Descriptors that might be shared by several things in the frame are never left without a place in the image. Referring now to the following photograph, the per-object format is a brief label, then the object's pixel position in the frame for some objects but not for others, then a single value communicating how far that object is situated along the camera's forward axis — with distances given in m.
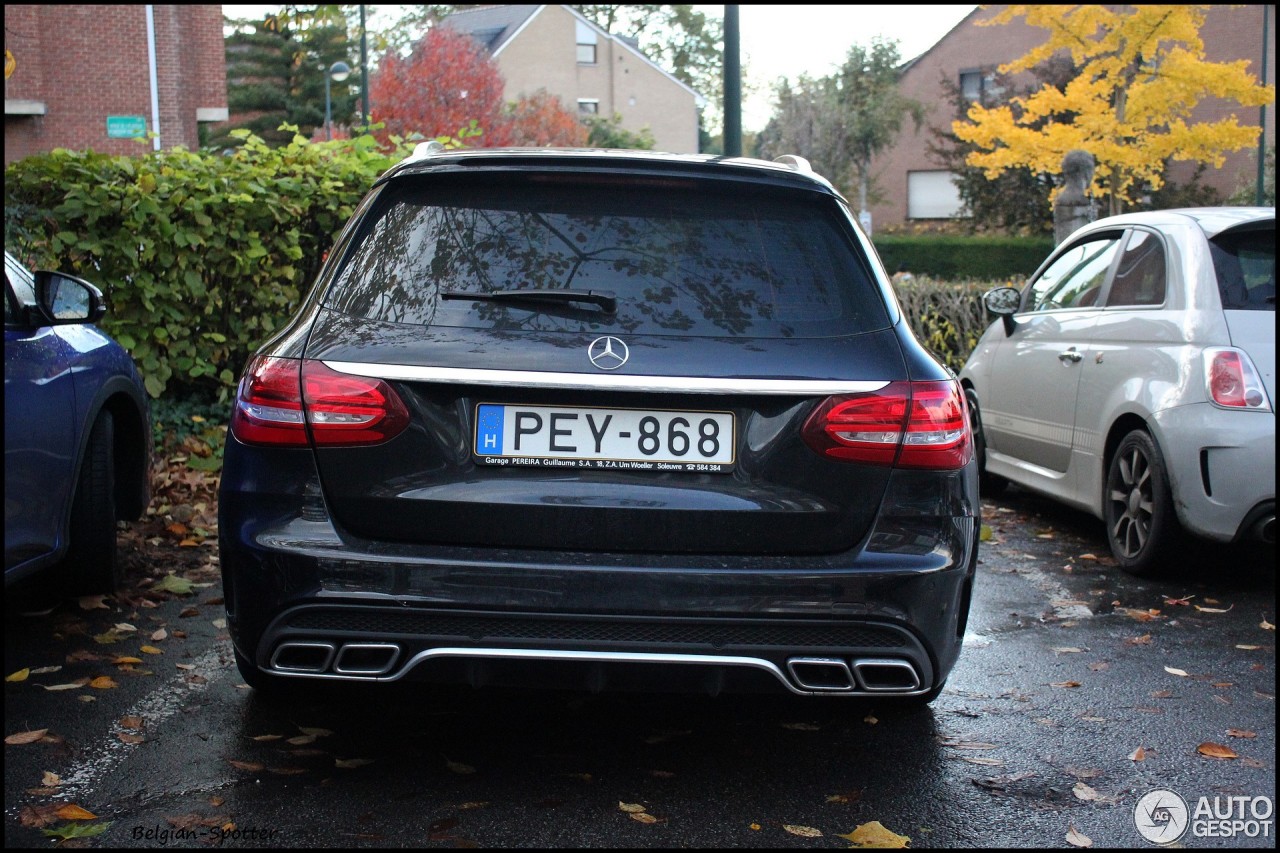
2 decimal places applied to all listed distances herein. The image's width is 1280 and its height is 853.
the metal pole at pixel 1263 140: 36.75
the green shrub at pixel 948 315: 13.03
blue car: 4.41
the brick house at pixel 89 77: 29.66
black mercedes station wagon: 3.19
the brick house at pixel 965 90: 46.16
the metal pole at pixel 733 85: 11.37
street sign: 30.17
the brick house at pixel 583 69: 62.53
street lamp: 38.94
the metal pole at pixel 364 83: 29.16
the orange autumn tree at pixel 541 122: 45.72
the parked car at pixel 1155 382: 5.67
